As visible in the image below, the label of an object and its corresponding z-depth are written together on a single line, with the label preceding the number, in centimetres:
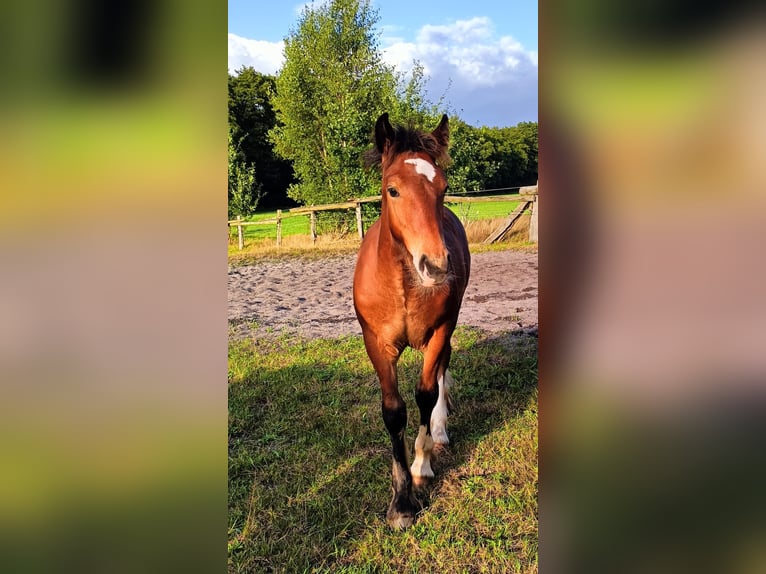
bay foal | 203
